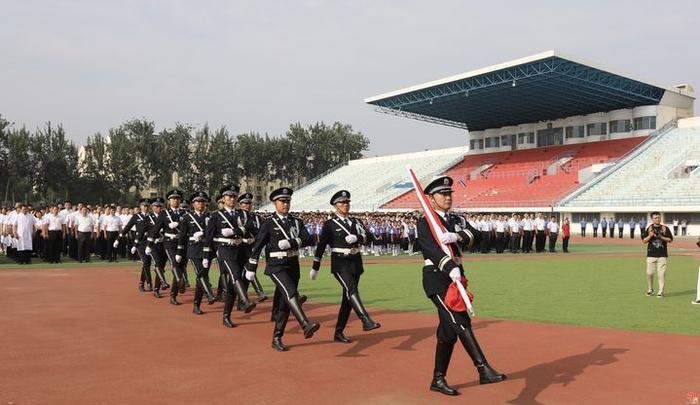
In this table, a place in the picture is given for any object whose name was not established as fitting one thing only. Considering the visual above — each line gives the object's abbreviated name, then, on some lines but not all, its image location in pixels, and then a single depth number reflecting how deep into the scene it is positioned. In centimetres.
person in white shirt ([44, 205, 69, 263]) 2061
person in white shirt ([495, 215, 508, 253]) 2784
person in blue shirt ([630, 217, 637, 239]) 3972
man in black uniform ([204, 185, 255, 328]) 943
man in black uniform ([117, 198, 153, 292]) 1292
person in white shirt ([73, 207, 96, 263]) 2095
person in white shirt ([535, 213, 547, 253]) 2775
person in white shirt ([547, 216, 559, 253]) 2806
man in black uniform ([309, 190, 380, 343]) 807
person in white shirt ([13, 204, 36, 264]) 1980
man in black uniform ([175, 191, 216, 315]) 1030
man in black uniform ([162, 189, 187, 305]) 1129
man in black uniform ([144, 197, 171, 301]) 1203
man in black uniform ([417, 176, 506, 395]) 560
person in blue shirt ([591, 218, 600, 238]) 4166
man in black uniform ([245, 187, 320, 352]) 757
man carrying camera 1222
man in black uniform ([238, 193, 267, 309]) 988
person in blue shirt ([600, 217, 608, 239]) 4081
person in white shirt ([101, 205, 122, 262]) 2170
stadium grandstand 4319
